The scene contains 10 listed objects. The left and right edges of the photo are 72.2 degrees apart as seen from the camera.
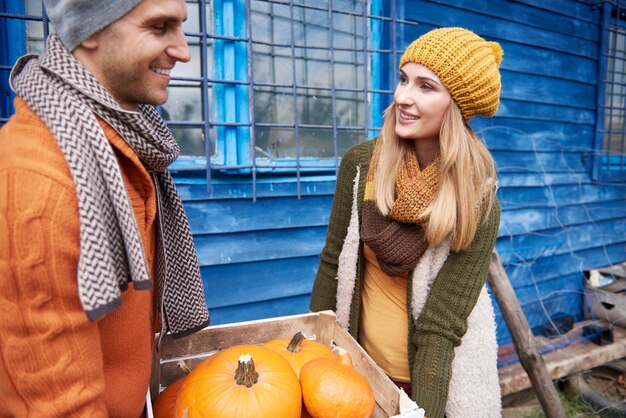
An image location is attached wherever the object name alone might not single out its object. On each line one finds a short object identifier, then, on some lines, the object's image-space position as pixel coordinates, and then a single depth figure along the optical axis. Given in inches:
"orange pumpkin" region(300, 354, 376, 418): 37.9
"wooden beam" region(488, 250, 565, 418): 101.0
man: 26.6
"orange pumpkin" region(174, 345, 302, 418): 36.5
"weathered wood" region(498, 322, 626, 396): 128.5
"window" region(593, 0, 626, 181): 159.9
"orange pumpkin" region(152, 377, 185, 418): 40.7
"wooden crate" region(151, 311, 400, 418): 44.4
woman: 57.9
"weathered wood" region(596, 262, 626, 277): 170.6
